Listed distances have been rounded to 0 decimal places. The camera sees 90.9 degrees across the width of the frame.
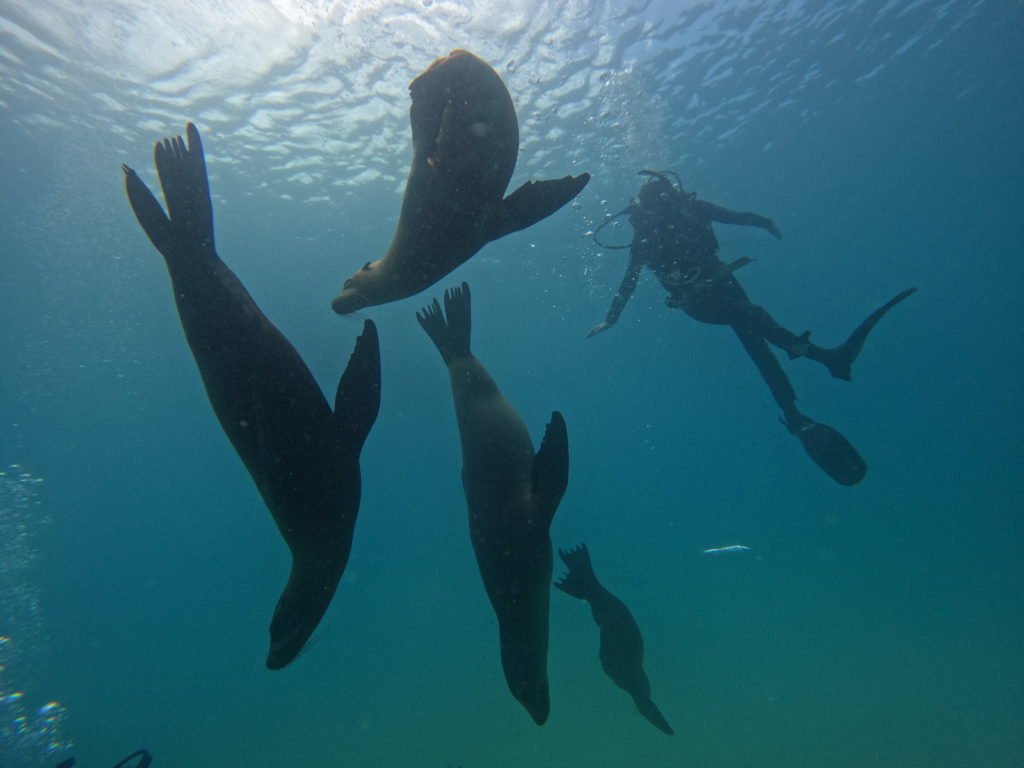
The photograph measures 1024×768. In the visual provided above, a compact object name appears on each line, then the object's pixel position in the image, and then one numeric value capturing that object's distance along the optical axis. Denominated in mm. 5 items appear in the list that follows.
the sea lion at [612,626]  5074
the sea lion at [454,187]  1769
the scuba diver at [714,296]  7457
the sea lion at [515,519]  2221
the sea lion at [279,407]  1574
